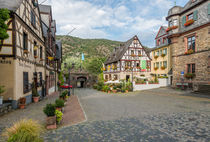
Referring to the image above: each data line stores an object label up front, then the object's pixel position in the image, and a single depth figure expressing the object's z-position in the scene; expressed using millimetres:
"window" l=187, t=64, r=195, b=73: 19109
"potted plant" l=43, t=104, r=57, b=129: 5840
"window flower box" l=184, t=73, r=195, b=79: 18673
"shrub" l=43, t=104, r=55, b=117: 5830
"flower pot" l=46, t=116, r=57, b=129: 5849
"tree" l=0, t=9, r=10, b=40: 6480
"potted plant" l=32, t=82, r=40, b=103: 12258
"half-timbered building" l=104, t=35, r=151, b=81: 31234
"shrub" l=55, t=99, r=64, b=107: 8062
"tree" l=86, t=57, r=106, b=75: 50500
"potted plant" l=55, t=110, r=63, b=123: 6277
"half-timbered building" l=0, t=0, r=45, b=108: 8891
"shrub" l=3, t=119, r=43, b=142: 3114
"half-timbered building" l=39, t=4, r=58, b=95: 17828
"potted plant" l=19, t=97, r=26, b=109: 9377
